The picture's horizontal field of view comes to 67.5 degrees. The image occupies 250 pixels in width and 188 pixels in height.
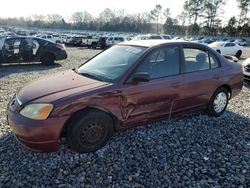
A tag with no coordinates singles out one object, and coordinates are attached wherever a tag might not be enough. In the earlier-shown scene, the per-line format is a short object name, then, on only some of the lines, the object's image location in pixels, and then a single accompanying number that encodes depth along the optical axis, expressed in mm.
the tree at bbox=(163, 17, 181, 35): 57266
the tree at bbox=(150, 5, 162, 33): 67284
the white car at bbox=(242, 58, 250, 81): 6367
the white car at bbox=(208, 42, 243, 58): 14203
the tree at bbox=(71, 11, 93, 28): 84555
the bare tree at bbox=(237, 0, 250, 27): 44669
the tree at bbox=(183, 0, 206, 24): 50751
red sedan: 2440
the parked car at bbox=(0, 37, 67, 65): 8269
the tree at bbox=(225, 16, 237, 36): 45899
